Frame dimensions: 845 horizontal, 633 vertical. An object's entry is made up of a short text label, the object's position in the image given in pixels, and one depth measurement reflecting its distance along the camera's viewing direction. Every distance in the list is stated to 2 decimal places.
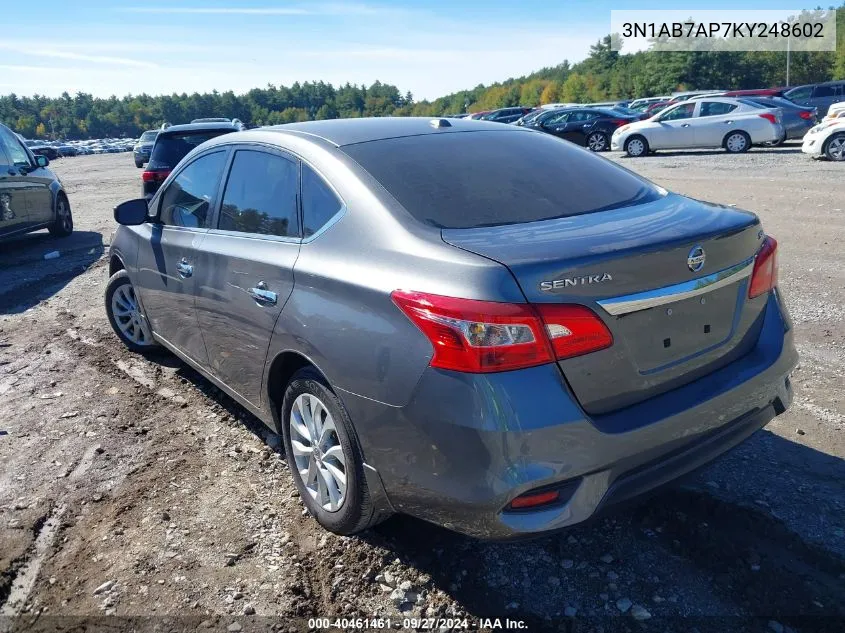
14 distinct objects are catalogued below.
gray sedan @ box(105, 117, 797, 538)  2.25
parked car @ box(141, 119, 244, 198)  11.35
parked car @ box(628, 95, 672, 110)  38.16
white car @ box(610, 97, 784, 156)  18.88
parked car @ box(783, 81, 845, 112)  24.94
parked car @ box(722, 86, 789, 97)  28.05
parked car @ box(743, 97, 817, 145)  19.28
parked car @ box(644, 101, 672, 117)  26.23
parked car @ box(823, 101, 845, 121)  17.31
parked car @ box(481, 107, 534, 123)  31.67
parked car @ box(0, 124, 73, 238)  9.81
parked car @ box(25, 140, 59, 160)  45.29
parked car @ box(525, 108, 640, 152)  24.06
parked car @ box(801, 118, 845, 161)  15.59
